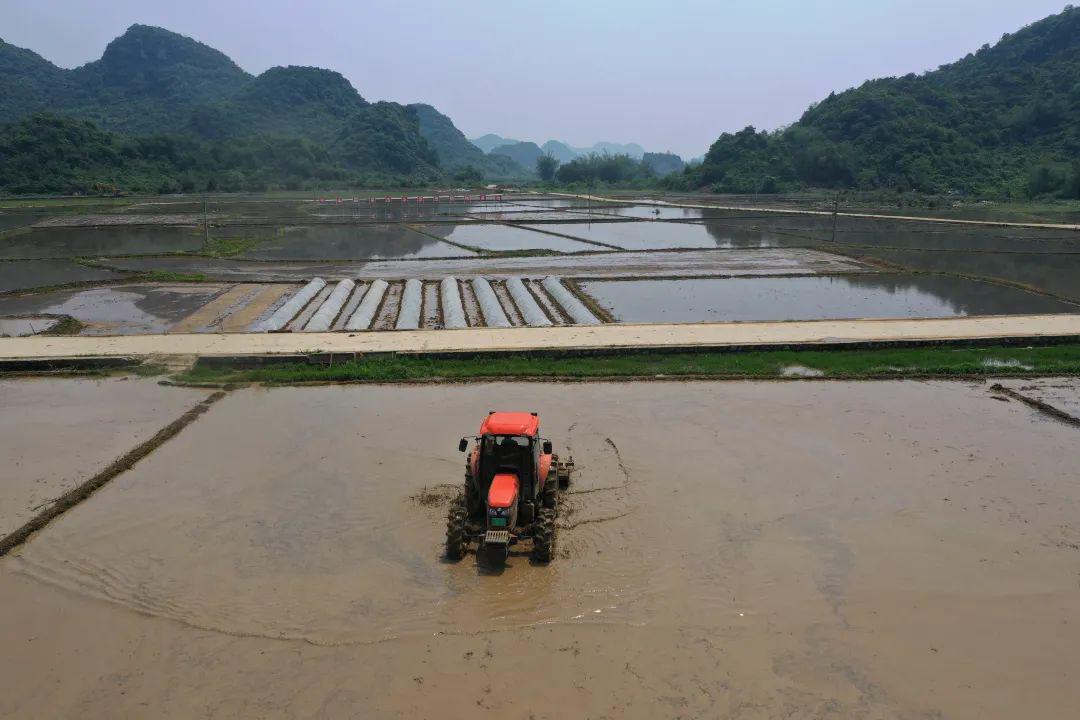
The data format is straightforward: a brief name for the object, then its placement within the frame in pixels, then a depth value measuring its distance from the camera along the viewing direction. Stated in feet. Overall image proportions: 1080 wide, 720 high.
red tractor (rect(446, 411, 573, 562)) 29.09
